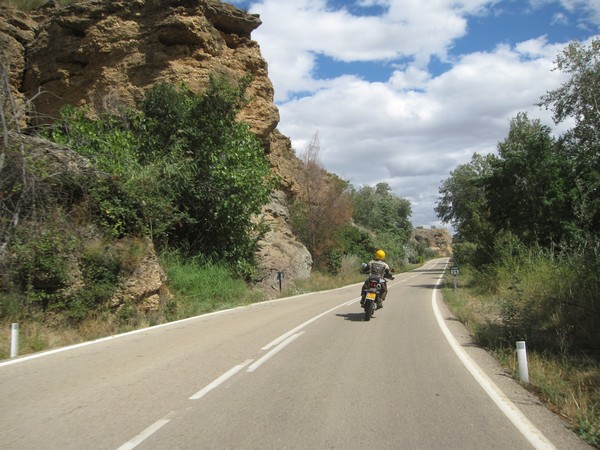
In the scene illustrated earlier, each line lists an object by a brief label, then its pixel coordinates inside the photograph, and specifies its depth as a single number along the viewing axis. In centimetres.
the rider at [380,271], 1331
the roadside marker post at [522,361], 654
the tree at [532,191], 2117
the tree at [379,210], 6450
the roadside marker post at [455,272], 2457
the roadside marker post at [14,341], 850
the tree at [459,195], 5744
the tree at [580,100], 2634
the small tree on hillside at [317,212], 3625
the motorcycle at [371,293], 1286
